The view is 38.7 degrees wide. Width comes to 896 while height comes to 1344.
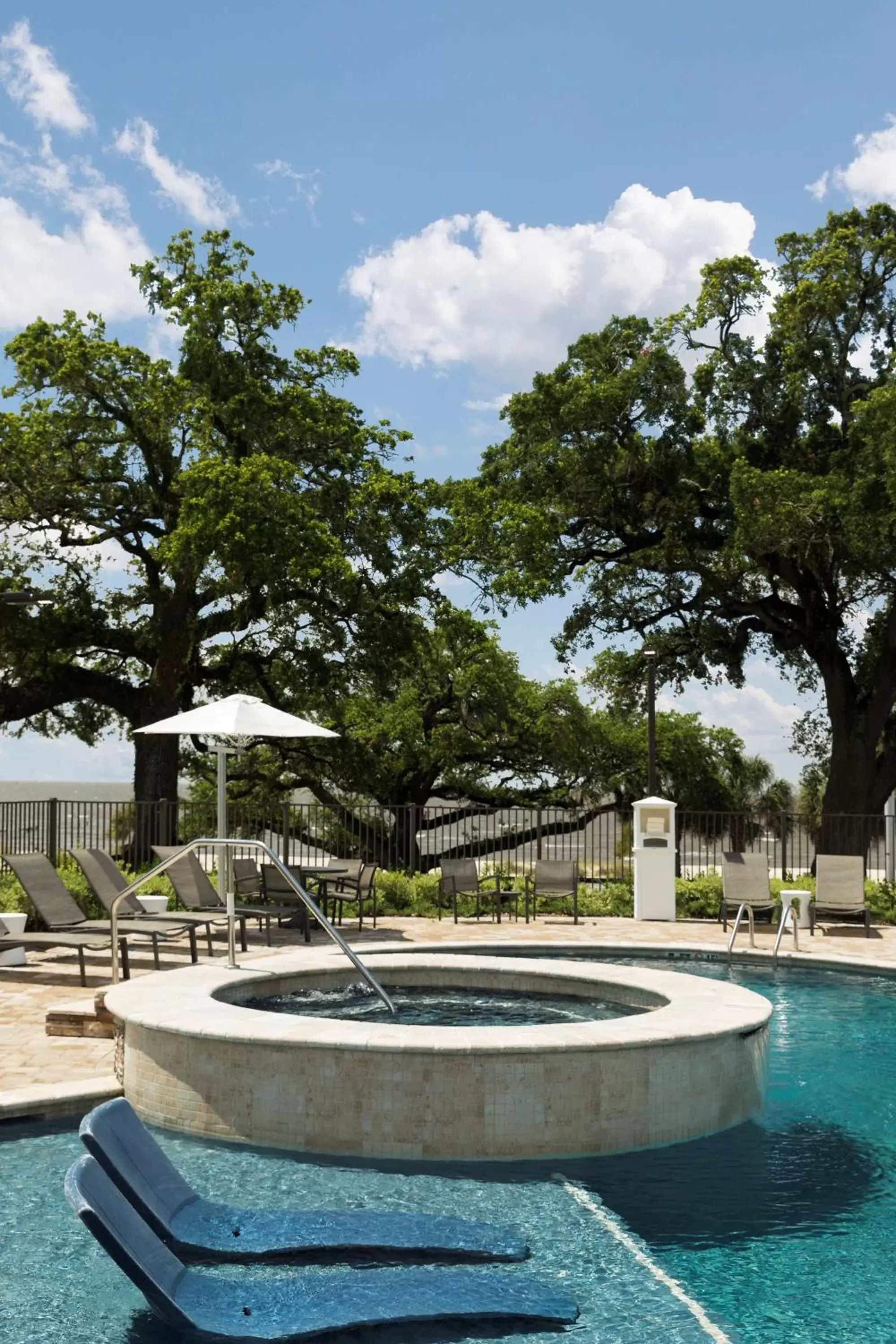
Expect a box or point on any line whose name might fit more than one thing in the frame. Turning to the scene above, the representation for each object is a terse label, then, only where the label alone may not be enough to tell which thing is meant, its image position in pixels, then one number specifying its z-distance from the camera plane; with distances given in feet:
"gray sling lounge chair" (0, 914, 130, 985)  38.68
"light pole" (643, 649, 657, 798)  73.46
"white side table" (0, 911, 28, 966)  46.91
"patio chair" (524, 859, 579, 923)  61.67
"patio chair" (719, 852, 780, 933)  56.54
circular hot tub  22.90
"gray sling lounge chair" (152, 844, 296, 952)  48.42
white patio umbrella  48.47
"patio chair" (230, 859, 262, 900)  55.88
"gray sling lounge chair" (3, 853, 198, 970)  40.32
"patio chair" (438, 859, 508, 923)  60.80
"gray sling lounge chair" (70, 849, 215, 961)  41.29
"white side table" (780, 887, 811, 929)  50.81
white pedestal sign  63.93
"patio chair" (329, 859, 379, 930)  56.49
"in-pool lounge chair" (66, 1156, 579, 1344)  15.61
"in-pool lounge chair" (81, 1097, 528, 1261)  18.07
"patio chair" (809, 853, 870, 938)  57.47
